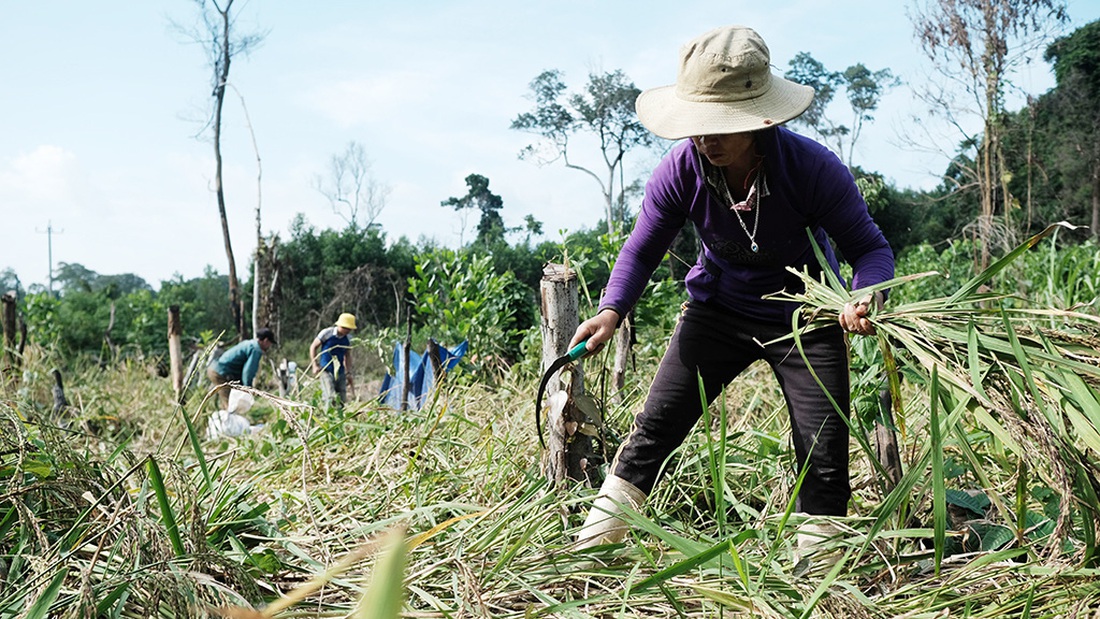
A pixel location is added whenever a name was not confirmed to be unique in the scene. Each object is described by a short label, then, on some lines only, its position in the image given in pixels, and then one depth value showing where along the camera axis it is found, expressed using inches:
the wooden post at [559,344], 108.7
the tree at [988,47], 386.0
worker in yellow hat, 253.1
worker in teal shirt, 257.9
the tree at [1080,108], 887.1
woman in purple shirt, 79.5
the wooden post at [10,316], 256.5
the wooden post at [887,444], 92.4
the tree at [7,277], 2483.8
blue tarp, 209.9
